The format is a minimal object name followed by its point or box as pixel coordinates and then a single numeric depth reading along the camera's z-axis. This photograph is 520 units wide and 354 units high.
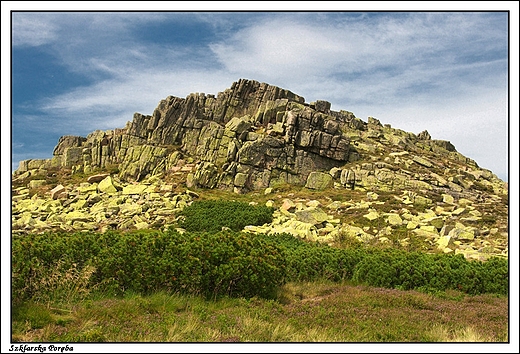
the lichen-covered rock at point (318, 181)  42.75
